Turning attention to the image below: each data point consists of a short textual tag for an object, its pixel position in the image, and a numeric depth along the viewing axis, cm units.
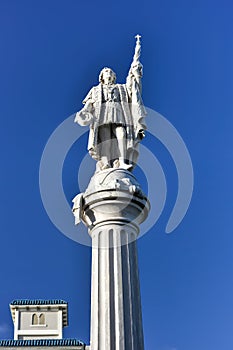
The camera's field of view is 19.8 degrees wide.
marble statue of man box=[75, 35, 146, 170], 1379
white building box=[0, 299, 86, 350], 6838
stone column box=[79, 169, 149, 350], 1161
